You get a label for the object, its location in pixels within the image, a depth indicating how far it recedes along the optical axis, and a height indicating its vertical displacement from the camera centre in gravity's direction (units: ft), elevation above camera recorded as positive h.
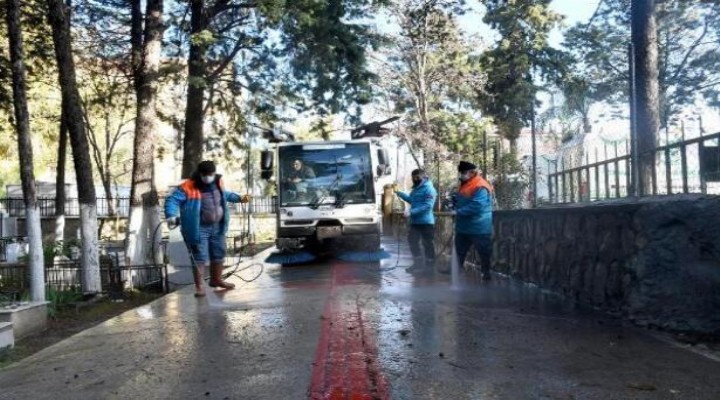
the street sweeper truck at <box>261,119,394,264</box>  49.34 +0.96
